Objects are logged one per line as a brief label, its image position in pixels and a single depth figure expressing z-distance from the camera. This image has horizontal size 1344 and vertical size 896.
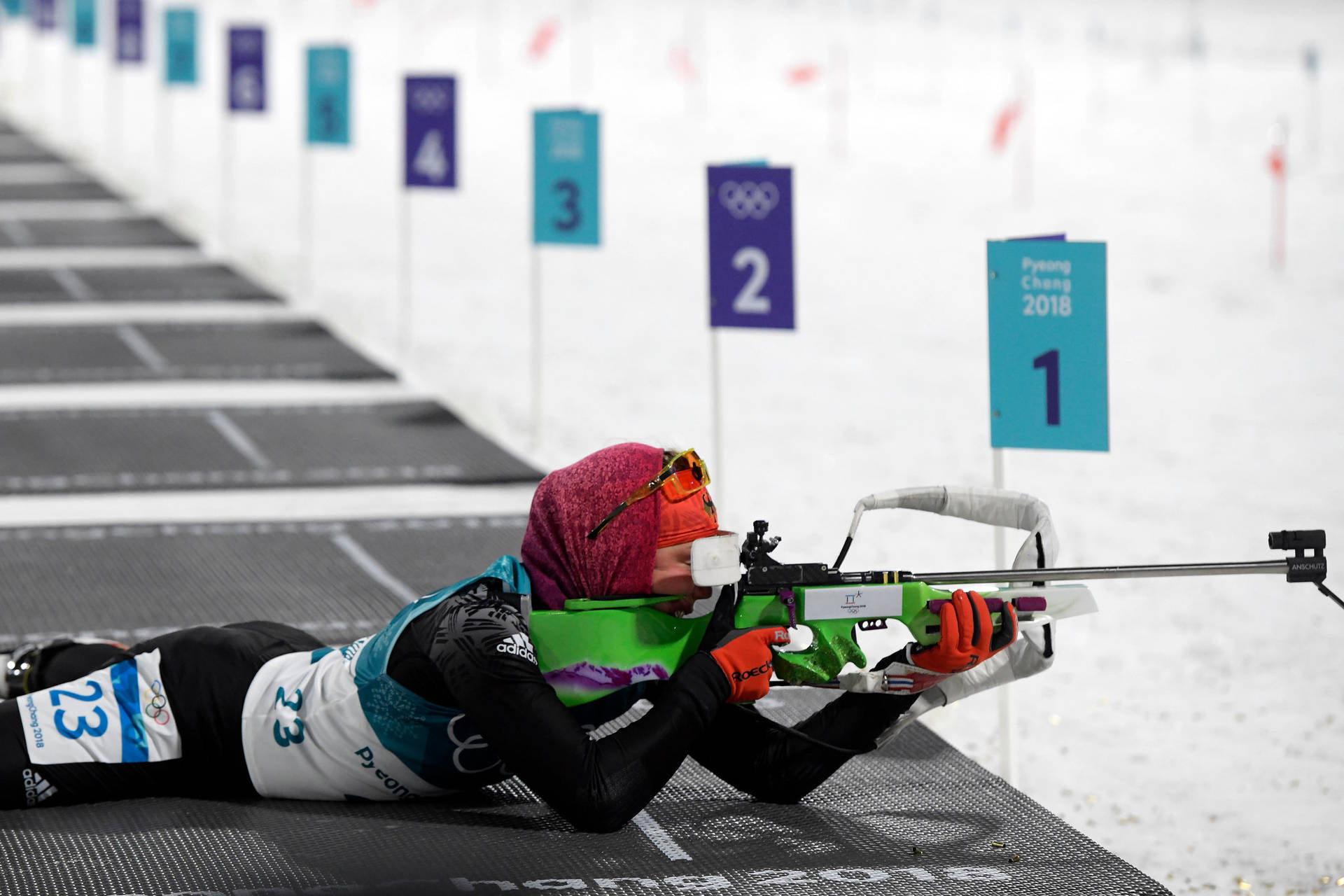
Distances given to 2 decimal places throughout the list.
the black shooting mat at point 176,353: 17.52
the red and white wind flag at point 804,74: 45.94
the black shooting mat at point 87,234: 25.25
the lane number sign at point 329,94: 19.84
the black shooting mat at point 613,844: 6.09
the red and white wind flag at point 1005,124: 32.66
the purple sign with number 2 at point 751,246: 10.66
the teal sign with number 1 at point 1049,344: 7.63
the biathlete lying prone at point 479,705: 5.72
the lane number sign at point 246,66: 23.58
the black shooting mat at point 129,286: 21.42
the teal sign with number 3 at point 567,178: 14.43
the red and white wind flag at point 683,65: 44.70
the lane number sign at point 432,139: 17.02
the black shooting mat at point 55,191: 29.47
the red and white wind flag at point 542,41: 48.37
